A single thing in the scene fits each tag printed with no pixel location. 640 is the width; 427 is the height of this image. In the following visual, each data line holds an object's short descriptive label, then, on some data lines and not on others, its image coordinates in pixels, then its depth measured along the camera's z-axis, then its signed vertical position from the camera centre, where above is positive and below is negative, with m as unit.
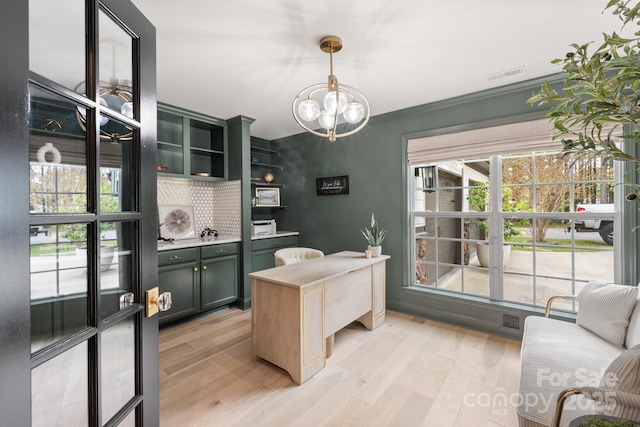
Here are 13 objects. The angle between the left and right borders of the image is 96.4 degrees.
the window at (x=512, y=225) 2.57 -0.14
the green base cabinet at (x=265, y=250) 3.96 -0.53
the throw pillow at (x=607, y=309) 1.81 -0.66
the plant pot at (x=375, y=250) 3.19 -0.42
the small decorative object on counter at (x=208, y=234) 3.86 -0.28
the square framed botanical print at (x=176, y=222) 3.45 -0.10
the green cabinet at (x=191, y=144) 3.46 +0.91
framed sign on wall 3.91 +0.39
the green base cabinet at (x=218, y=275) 3.36 -0.77
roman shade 2.60 +0.70
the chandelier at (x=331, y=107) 1.91 +0.74
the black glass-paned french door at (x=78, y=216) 0.60 -0.01
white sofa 1.09 -0.82
